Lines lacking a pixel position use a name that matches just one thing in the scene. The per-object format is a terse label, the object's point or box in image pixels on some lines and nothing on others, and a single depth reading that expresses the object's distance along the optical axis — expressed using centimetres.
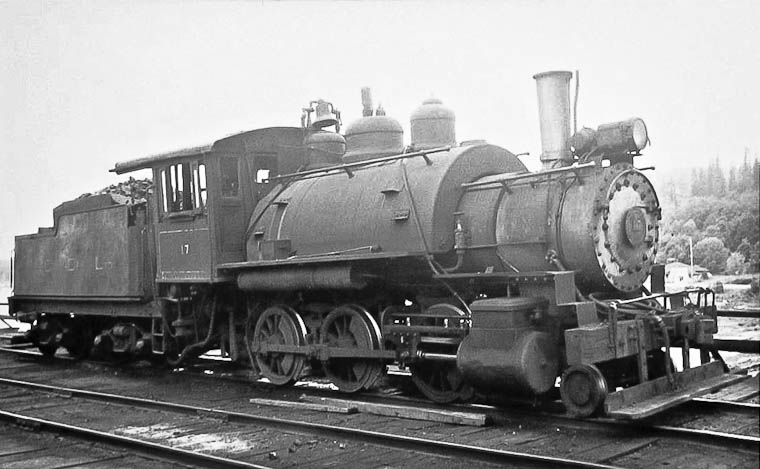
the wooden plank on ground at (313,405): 804
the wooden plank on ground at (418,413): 710
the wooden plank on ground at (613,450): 580
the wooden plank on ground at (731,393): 783
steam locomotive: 702
